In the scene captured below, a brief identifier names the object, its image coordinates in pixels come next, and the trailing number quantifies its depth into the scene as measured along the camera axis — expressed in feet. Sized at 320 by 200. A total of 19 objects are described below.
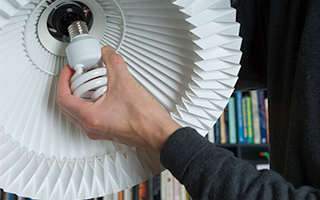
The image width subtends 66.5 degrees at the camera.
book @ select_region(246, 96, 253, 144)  5.46
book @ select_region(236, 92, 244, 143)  5.44
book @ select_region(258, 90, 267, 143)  5.46
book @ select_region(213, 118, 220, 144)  5.42
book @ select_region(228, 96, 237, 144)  5.43
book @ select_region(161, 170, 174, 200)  5.05
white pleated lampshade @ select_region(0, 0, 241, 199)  1.34
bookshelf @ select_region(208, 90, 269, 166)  5.42
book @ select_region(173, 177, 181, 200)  5.05
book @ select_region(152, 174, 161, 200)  5.05
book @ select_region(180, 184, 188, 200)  5.04
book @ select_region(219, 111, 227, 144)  5.42
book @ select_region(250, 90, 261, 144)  5.46
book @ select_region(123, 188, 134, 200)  4.81
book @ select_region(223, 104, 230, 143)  5.47
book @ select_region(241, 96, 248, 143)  5.45
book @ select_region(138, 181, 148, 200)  5.01
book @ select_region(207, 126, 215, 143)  5.37
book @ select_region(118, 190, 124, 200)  4.81
